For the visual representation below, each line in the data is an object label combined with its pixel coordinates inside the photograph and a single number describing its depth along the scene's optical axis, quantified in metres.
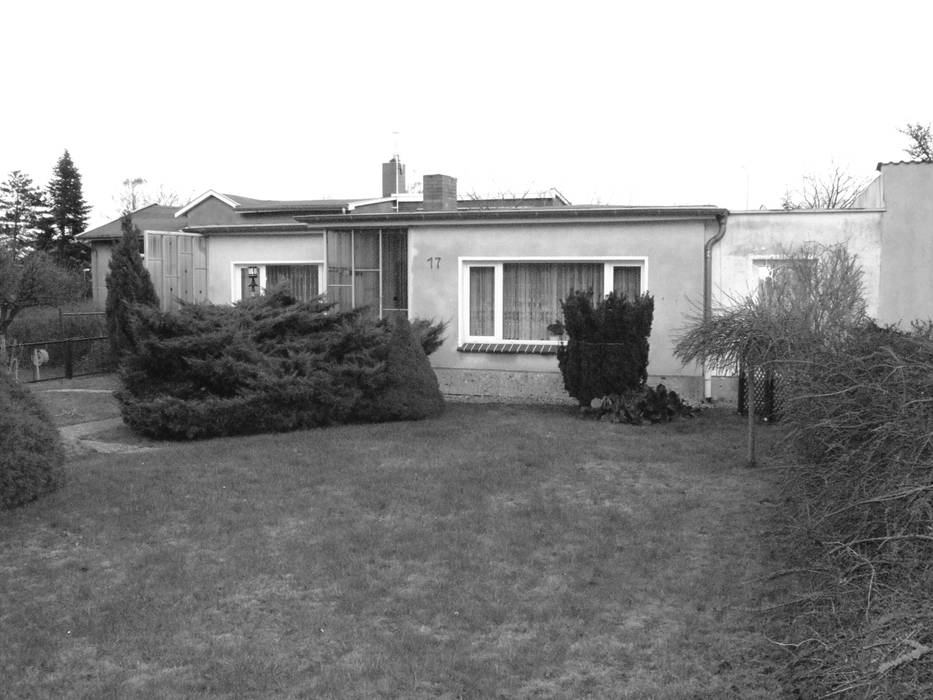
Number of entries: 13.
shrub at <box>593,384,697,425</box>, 14.01
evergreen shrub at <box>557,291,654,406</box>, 14.12
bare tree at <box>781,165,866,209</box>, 49.88
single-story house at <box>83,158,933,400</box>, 15.13
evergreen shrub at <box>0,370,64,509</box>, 8.38
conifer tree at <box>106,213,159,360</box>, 21.53
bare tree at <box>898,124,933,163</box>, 36.38
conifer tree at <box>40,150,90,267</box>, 52.75
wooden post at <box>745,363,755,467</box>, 10.83
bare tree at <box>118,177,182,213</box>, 67.38
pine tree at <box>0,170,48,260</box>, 53.16
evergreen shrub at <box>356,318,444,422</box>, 13.85
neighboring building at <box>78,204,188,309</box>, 37.41
